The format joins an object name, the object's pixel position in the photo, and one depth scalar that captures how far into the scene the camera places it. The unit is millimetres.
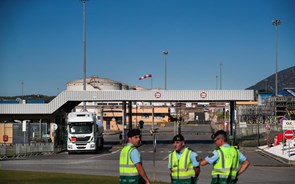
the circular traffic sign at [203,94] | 47688
